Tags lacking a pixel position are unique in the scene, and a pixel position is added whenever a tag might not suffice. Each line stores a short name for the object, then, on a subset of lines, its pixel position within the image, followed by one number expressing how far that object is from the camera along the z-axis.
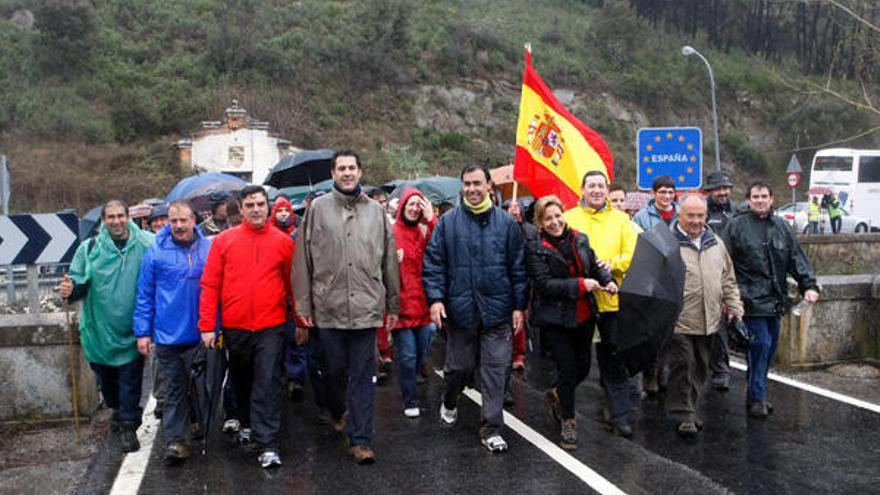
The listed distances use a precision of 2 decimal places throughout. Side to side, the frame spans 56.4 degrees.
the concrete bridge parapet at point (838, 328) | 7.85
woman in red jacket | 6.63
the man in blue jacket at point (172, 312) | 5.52
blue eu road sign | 10.95
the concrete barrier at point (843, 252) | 16.33
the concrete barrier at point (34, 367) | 6.46
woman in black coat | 5.59
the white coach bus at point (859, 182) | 31.84
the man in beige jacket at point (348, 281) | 5.31
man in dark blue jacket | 5.59
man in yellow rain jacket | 5.86
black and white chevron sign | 6.72
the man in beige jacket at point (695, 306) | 5.95
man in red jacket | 5.35
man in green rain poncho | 5.77
